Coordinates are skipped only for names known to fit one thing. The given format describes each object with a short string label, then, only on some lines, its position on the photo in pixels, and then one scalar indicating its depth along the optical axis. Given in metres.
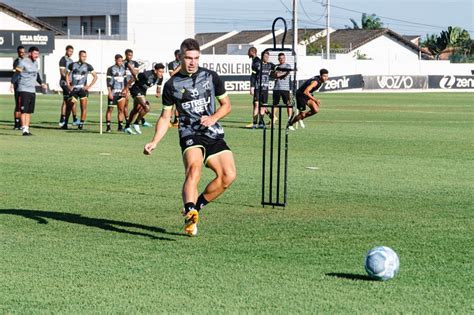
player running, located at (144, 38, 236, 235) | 10.47
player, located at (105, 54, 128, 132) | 26.59
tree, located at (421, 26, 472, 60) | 121.75
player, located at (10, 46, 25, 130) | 24.57
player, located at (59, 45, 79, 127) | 26.97
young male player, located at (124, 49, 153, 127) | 26.38
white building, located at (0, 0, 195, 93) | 93.31
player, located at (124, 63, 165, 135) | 25.42
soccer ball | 8.18
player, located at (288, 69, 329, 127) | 26.89
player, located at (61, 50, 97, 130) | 26.98
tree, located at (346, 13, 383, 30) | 134.25
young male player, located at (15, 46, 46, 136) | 24.39
